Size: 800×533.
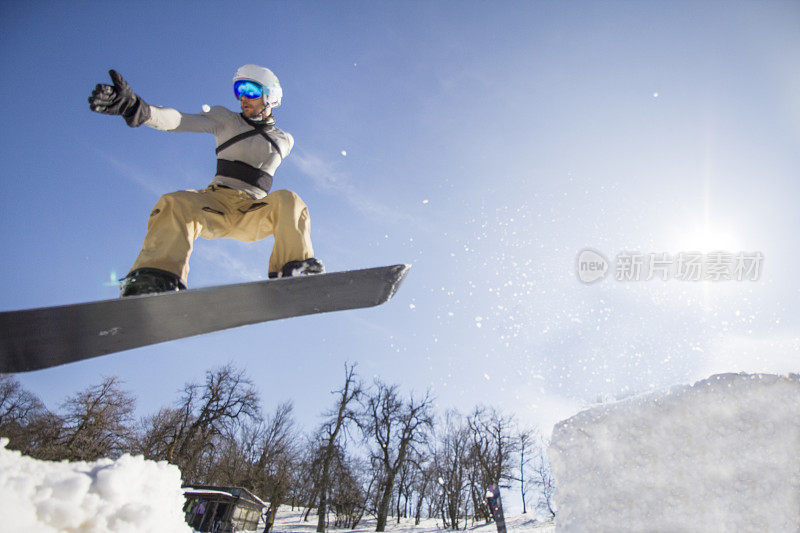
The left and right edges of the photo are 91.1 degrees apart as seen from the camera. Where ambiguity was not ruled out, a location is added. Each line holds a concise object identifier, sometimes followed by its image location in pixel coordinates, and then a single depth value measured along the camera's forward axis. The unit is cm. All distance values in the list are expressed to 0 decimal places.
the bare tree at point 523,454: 3563
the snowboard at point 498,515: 895
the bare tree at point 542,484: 3223
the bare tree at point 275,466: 2620
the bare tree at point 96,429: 1919
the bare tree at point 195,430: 2312
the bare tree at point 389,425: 2662
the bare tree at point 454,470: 3183
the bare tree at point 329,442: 2300
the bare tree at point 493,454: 2809
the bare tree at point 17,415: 1977
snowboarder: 229
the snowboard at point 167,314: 202
